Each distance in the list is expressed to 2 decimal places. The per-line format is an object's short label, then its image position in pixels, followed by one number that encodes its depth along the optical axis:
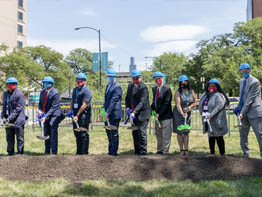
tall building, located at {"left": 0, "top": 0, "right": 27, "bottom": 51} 52.78
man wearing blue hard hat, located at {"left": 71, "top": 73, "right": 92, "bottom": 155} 6.23
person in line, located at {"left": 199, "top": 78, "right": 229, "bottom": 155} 5.77
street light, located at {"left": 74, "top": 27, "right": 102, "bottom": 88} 24.33
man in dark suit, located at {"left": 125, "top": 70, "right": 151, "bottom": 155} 6.11
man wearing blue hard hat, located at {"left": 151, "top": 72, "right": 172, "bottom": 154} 6.22
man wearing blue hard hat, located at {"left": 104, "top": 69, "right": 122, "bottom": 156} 6.10
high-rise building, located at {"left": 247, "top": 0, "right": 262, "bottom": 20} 58.51
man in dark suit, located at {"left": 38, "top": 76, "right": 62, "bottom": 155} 6.45
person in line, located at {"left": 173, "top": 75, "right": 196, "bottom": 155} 6.13
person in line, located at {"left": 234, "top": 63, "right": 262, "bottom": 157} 5.55
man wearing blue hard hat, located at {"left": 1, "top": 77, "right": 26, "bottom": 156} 6.46
